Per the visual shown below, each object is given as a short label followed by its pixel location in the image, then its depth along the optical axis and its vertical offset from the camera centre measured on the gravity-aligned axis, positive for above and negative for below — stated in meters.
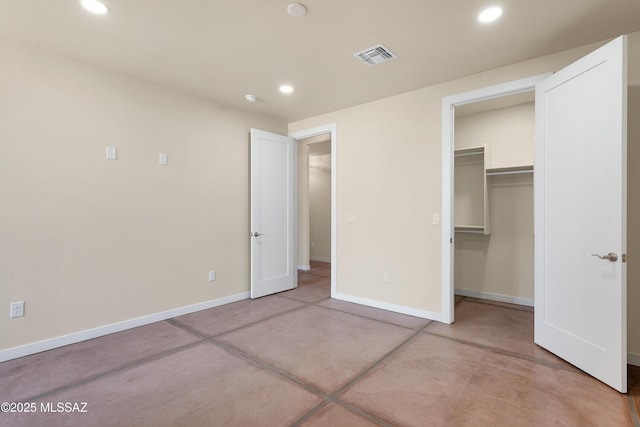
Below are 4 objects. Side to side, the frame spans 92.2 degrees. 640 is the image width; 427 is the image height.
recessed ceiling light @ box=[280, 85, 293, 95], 3.62 +1.46
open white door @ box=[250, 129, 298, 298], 4.43 -0.03
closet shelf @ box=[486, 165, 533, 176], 3.99 +0.53
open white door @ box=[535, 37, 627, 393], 2.12 -0.03
